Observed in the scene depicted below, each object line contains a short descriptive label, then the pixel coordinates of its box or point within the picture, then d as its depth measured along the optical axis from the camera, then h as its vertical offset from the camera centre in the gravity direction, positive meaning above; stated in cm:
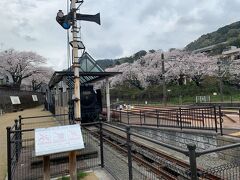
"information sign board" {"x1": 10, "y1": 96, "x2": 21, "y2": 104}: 2853 -51
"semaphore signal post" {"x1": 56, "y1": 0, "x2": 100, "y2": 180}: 526 +185
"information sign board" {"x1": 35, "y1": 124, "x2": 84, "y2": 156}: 343 -88
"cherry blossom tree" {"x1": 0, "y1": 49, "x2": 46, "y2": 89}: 3455 +630
